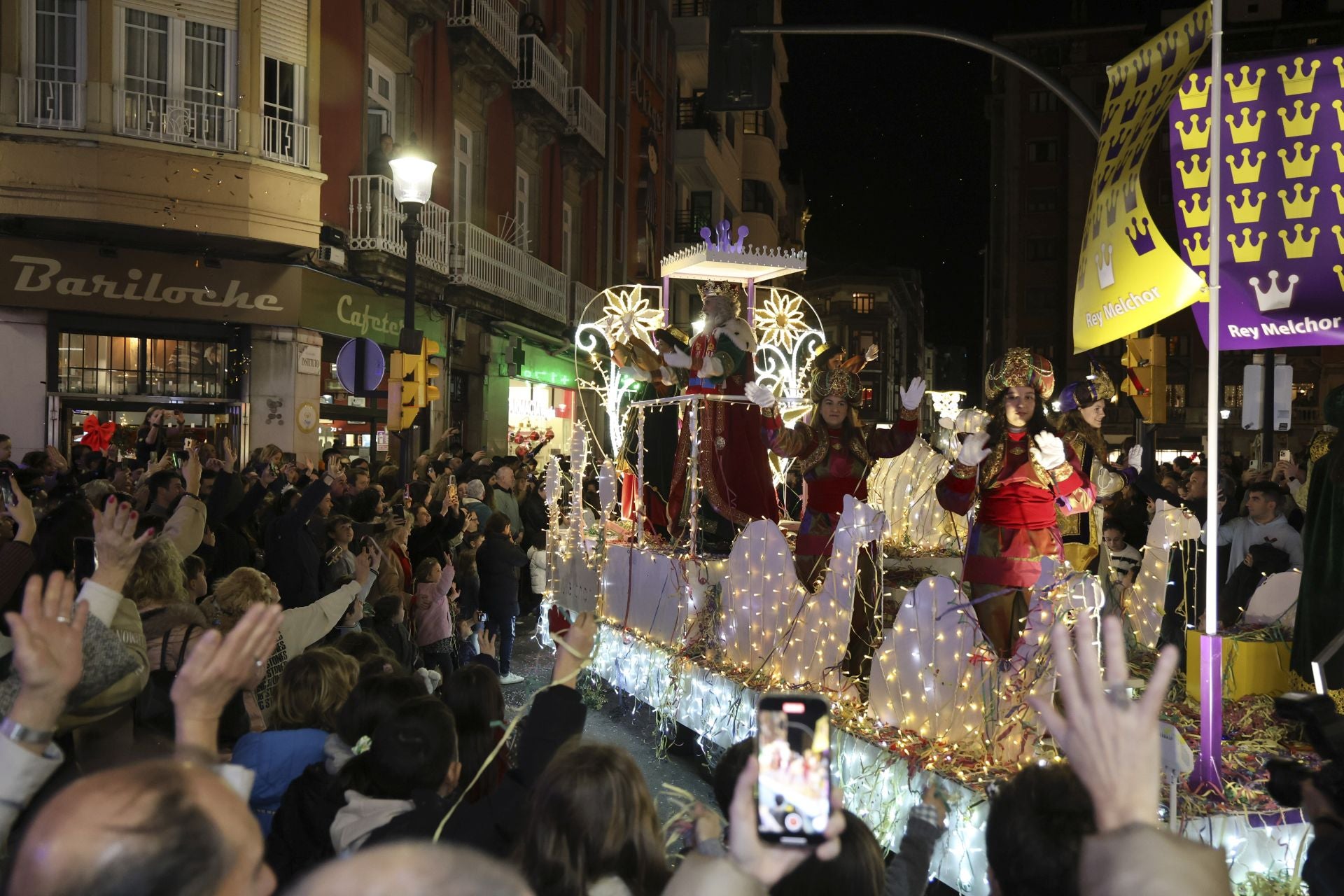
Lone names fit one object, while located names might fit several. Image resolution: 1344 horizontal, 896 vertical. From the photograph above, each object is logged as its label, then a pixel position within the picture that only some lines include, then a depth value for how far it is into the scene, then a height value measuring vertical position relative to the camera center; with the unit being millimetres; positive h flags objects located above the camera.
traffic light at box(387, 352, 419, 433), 11539 +388
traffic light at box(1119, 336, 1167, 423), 7555 +470
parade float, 5285 -1140
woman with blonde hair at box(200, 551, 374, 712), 5305 -824
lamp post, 11492 +2307
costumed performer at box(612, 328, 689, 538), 10922 +205
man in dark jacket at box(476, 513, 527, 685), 10523 -1218
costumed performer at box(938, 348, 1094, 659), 6637 -262
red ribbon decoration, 13492 +10
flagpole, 4805 -407
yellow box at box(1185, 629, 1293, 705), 6732 -1261
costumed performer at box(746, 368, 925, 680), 7801 -115
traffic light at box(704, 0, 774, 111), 9938 +3224
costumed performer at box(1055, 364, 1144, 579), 6949 +46
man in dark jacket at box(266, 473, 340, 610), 7496 -765
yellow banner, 5113 +997
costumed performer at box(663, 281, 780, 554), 10023 +101
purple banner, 4988 +1070
